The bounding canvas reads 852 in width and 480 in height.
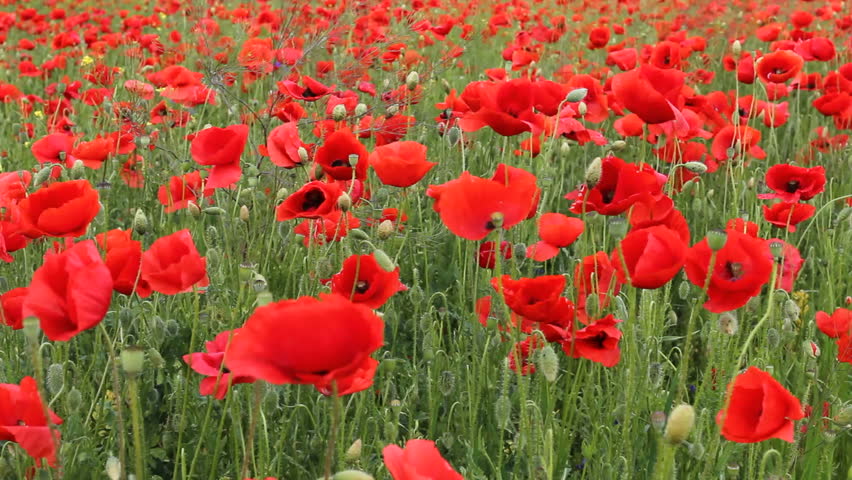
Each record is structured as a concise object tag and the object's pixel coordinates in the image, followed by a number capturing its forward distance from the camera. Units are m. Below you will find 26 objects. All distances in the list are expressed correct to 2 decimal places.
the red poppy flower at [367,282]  1.85
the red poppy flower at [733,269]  1.77
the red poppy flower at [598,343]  1.83
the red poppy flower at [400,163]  1.97
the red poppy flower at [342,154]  2.05
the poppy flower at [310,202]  1.97
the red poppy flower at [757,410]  1.70
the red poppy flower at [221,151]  2.00
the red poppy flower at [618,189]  1.87
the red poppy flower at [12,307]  1.85
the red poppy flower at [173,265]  1.78
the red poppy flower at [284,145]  2.09
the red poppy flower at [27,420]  1.67
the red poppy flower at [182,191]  2.22
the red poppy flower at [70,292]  1.65
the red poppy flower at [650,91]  2.01
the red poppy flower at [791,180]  2.20
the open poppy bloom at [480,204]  1.81
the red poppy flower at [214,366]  1.74
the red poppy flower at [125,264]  1.79
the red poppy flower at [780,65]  2.47
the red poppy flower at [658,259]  1.75
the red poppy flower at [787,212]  2.18
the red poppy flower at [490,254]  2.05
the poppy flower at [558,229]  1.98
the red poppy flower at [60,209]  1.83
